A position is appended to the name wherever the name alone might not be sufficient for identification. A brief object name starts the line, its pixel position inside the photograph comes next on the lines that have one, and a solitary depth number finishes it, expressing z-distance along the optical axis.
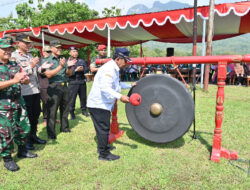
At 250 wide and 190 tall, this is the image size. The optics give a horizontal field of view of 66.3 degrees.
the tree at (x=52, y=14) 20.27
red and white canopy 5.73
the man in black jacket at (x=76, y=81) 4.95
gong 2.78
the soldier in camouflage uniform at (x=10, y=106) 2.36
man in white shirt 2.54
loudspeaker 11.62
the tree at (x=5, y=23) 20.97
